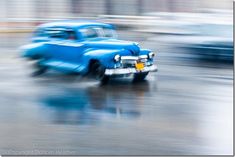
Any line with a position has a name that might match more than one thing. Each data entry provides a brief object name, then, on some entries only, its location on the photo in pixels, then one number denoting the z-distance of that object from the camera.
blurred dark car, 14.42
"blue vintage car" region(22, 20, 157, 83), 11.00
